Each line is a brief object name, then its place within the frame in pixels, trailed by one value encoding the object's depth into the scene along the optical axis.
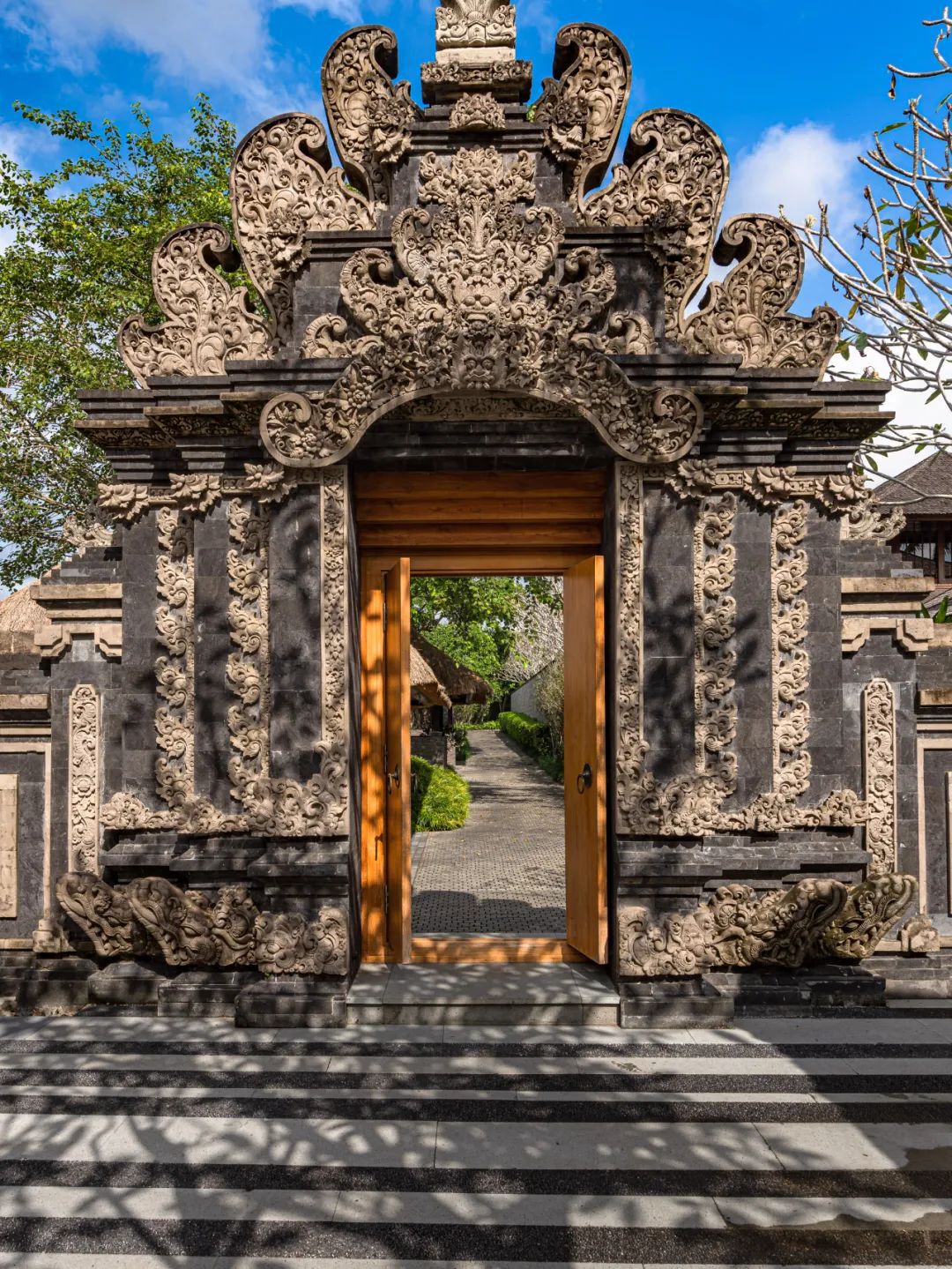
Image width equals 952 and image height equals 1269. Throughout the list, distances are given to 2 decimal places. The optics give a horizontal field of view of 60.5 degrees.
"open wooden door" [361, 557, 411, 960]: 5.95
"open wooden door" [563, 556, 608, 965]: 5.73
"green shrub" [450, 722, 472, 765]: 26.28
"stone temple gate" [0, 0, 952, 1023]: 5.46
